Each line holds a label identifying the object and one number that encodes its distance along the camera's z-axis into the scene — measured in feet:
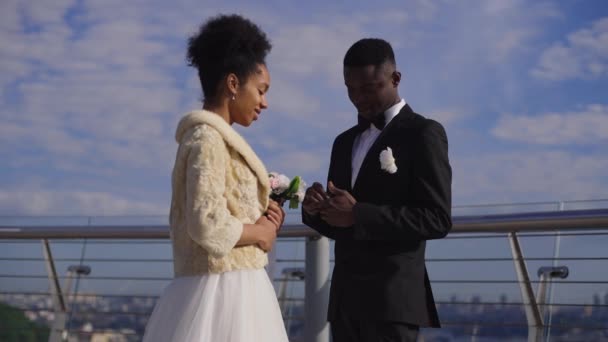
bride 8.50
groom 9.36
